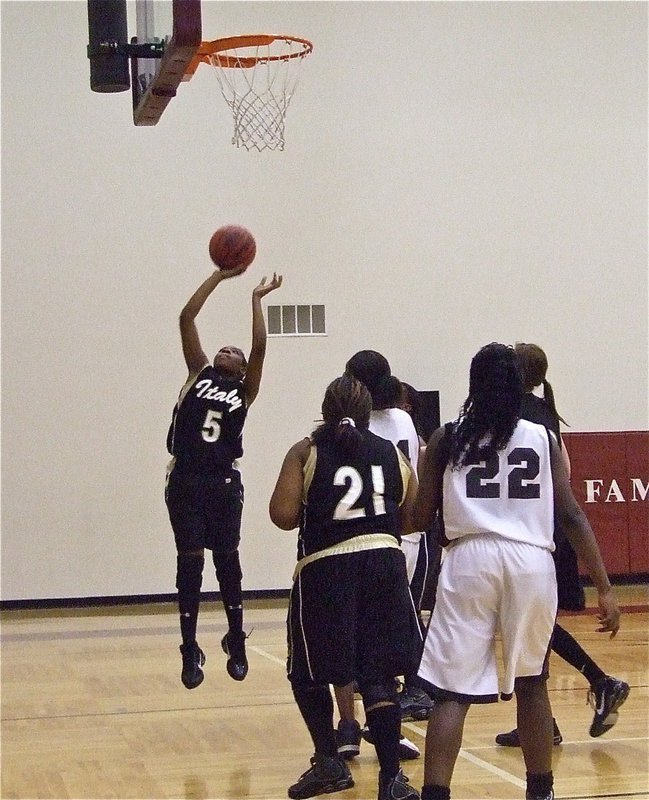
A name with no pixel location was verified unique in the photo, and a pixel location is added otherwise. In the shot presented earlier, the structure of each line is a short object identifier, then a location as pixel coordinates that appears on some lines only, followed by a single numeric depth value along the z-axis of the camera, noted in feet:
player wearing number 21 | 25.44
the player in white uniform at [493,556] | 22.04
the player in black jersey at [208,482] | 34.47
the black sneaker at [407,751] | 30.05
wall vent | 66.44
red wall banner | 59.41
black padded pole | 36.32
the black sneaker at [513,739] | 31.61
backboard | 31.75
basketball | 33.77
